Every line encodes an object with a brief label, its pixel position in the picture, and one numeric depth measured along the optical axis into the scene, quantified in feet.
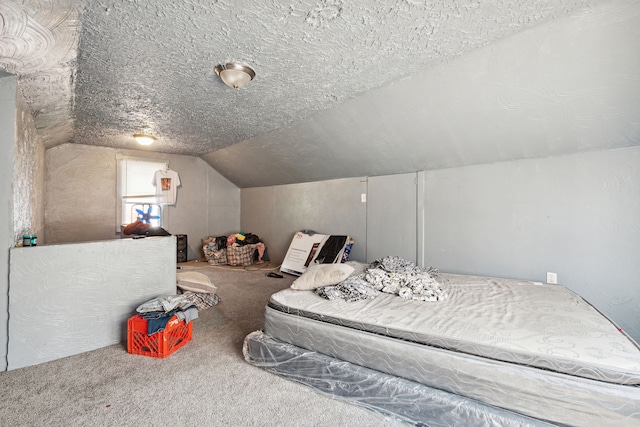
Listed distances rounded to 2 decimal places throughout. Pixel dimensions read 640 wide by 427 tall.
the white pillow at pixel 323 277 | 7.36
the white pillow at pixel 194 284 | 10.94
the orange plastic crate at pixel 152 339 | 6.79
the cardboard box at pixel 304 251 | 14.47
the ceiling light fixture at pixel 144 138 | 13.61
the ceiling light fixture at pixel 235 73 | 6.95
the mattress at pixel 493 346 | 3.88
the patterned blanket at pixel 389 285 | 6.80
